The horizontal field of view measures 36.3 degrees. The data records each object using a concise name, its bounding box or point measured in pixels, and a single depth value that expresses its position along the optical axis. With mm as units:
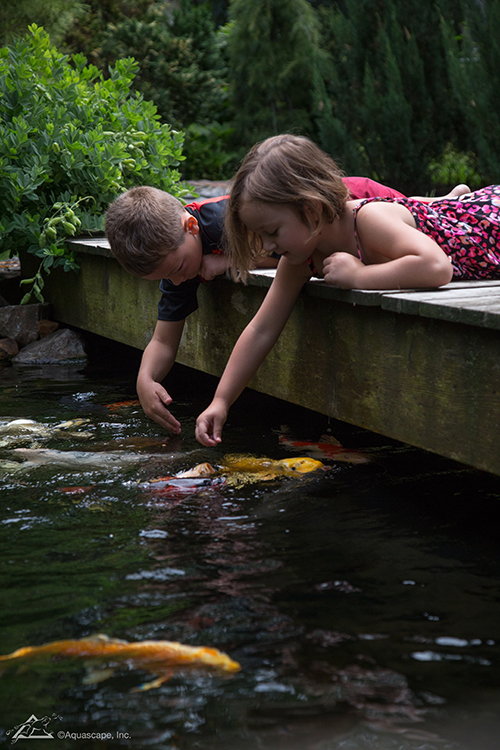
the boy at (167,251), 2865
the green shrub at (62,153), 4633
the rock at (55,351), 4969
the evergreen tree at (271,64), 11062
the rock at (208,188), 9922
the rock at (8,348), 5055
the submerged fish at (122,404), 3758
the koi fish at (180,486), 2549
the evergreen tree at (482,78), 7498
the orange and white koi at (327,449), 2930
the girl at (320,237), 2400
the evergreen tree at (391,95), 8734
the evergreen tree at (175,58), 12297
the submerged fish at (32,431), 3184
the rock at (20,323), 5250
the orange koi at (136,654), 1581
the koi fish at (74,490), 2549
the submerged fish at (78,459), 2809
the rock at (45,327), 5340
